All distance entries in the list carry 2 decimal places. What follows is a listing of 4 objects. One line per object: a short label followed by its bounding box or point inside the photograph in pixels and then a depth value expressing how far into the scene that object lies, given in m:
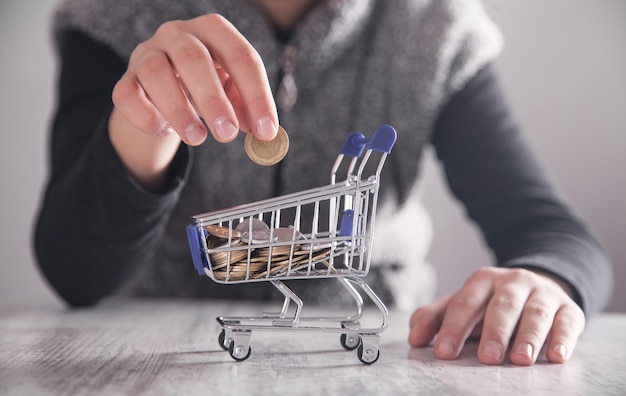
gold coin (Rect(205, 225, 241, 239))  0.62
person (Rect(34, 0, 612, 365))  0.70
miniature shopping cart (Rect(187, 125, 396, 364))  0.62
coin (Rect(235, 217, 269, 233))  0.63
